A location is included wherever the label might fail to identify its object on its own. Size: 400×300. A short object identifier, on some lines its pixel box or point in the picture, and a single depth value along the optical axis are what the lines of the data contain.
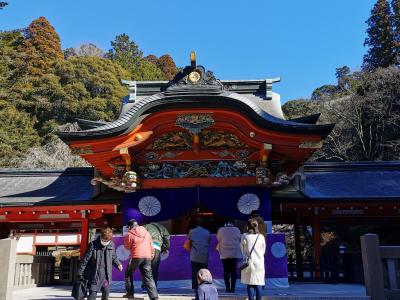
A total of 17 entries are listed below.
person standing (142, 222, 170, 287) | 6.77
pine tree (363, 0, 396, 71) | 30.50
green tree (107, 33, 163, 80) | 44.38
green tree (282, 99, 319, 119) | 30.16
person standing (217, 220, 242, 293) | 6.71
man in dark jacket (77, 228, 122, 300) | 5.35
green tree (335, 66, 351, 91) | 31.22
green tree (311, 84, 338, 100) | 32.33
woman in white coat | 5.29
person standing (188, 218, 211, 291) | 6.71
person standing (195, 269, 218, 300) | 3.76
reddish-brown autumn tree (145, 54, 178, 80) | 52.42
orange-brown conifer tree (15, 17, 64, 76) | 34.41
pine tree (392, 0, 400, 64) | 30.91
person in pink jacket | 5.72
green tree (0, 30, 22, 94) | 27.96
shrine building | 8.39
